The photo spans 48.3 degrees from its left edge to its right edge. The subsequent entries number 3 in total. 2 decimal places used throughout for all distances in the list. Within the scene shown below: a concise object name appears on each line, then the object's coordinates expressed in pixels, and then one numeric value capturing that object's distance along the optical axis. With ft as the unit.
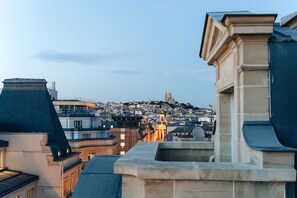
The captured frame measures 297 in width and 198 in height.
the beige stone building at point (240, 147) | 16.26
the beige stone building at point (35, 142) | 91.20
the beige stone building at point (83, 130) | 159.51
